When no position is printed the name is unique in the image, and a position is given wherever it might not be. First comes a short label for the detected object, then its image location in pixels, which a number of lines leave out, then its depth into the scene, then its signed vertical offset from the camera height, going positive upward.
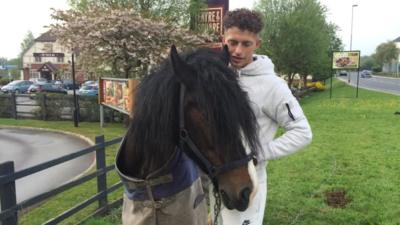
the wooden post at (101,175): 5.69 -1.57
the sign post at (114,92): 11.77 -0.96
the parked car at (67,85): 44.09 -2.48
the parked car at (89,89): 33.97 -2.34
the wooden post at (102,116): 16.07 -2.09
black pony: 1.77 -0.25
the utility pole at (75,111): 16.52 -1.99
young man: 2.33 -0.22
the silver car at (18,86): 40.09 -2.45
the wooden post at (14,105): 19.72 -2.07
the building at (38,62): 60.36 -0.10
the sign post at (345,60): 32.38 +0.32
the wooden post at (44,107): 18.81 -2.08
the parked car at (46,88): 37.97 -2.49
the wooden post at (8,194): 3.91 -1.26
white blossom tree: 15.97 +1.00
